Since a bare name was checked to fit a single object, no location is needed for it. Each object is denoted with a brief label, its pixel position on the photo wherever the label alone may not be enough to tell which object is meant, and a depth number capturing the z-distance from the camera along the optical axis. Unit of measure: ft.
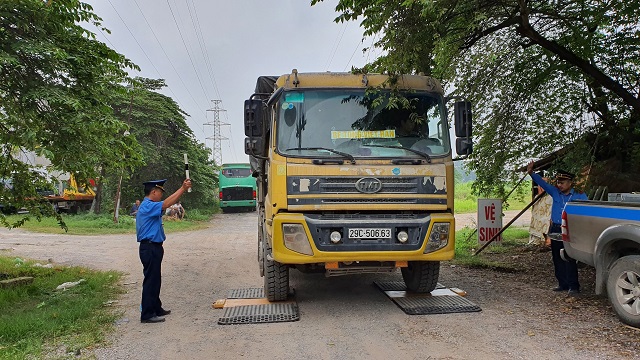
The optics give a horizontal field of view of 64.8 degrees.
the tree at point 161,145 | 82.99
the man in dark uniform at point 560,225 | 22.50
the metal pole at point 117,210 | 69.90
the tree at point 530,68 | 22.99
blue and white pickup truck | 16.96
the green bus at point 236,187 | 98.22
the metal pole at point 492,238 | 37.01
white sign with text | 38.70
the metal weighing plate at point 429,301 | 19.69
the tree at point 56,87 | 20.08
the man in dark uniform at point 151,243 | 19.63
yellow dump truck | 19.15
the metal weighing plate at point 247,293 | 23.22
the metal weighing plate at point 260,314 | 18.90
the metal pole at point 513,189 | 33.23
